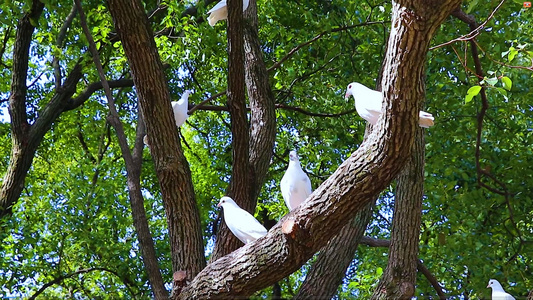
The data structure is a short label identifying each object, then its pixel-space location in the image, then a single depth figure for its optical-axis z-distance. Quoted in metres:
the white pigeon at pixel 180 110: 14.08
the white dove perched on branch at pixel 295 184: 11.16
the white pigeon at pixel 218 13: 13.77
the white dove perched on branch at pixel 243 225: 10.02
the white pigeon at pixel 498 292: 15.48
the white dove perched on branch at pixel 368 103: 9.20
